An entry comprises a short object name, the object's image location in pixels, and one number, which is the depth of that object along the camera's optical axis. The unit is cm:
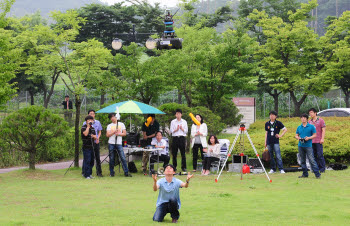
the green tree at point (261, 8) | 4447
